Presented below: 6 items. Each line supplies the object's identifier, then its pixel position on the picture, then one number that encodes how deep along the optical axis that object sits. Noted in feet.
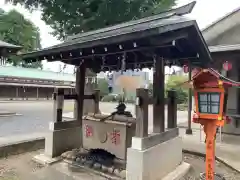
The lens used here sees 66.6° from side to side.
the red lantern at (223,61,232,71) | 20.72
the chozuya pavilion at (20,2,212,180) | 10.36
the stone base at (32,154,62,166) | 13.96
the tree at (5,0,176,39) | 25.45
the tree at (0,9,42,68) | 78.39
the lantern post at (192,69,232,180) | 9.58
